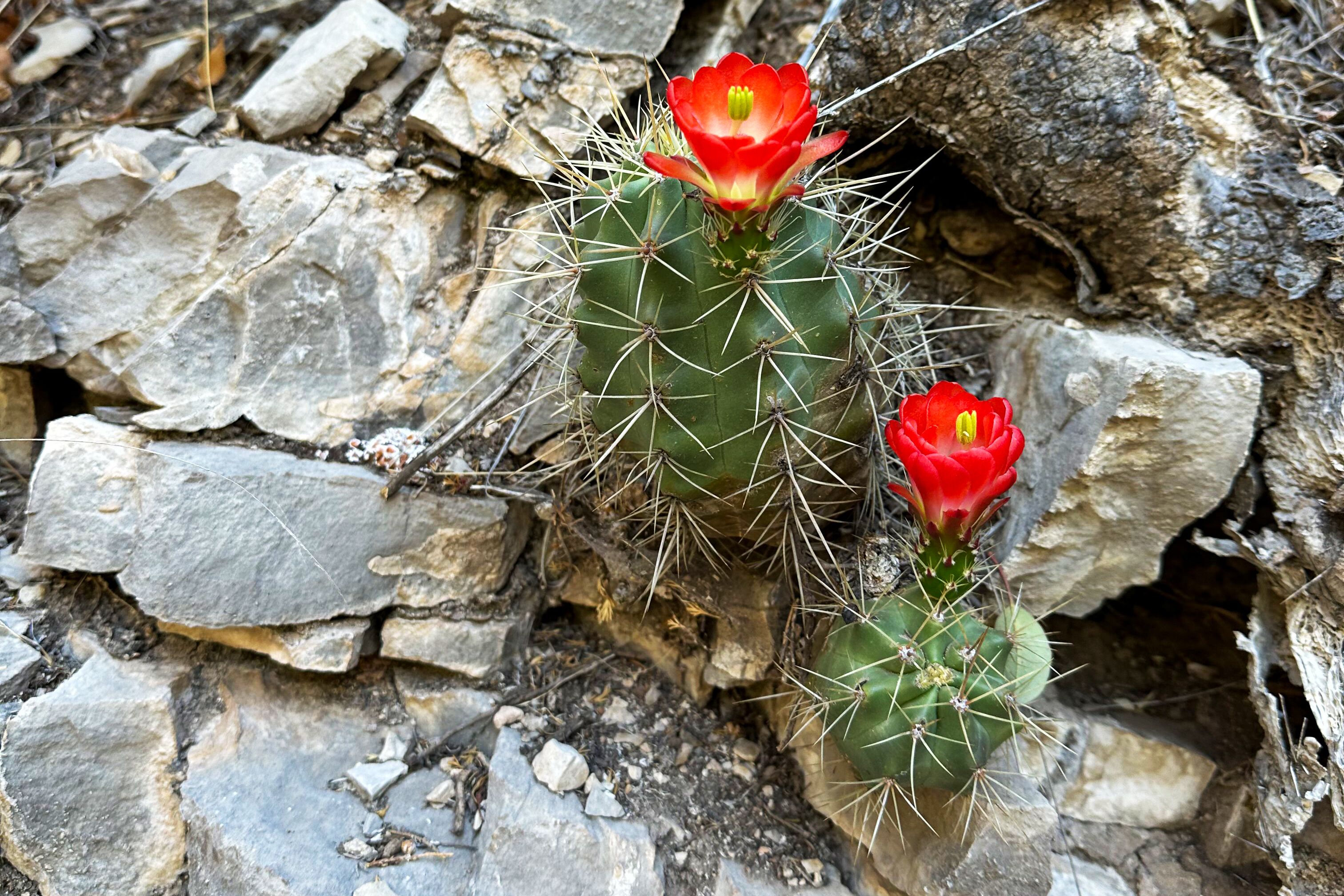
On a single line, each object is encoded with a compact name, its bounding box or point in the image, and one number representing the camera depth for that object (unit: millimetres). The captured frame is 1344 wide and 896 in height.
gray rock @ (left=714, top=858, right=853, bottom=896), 295
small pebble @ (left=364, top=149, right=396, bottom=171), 360
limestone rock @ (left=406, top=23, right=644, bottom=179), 352
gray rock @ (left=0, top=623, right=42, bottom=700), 294
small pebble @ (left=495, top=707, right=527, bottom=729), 323
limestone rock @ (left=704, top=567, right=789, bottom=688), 315
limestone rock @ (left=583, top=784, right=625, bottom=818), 302
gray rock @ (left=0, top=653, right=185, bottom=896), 285
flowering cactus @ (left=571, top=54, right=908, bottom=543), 237
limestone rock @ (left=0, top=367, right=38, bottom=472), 336
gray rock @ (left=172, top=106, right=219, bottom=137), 372
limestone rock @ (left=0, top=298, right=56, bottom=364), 330
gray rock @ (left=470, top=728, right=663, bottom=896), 288
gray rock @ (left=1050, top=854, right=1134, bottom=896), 294
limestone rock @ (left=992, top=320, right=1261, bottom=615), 299
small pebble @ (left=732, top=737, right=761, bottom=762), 329
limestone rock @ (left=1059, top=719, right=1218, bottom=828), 314
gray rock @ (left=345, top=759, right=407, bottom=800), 306
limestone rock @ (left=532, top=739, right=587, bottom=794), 305
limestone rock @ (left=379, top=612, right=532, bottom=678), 326
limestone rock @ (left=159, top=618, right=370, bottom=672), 313
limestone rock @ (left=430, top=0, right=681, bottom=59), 353
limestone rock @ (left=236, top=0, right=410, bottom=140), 362
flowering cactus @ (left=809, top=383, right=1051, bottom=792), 254
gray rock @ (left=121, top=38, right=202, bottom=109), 386
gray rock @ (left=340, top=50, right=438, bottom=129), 366
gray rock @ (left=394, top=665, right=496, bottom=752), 326
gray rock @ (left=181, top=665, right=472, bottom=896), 286
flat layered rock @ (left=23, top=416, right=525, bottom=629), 308
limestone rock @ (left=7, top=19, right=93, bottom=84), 390
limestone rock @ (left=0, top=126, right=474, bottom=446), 335
